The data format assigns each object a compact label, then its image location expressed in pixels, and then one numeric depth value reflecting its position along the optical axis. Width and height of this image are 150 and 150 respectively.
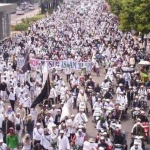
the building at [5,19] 44.12
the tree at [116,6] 56.94
